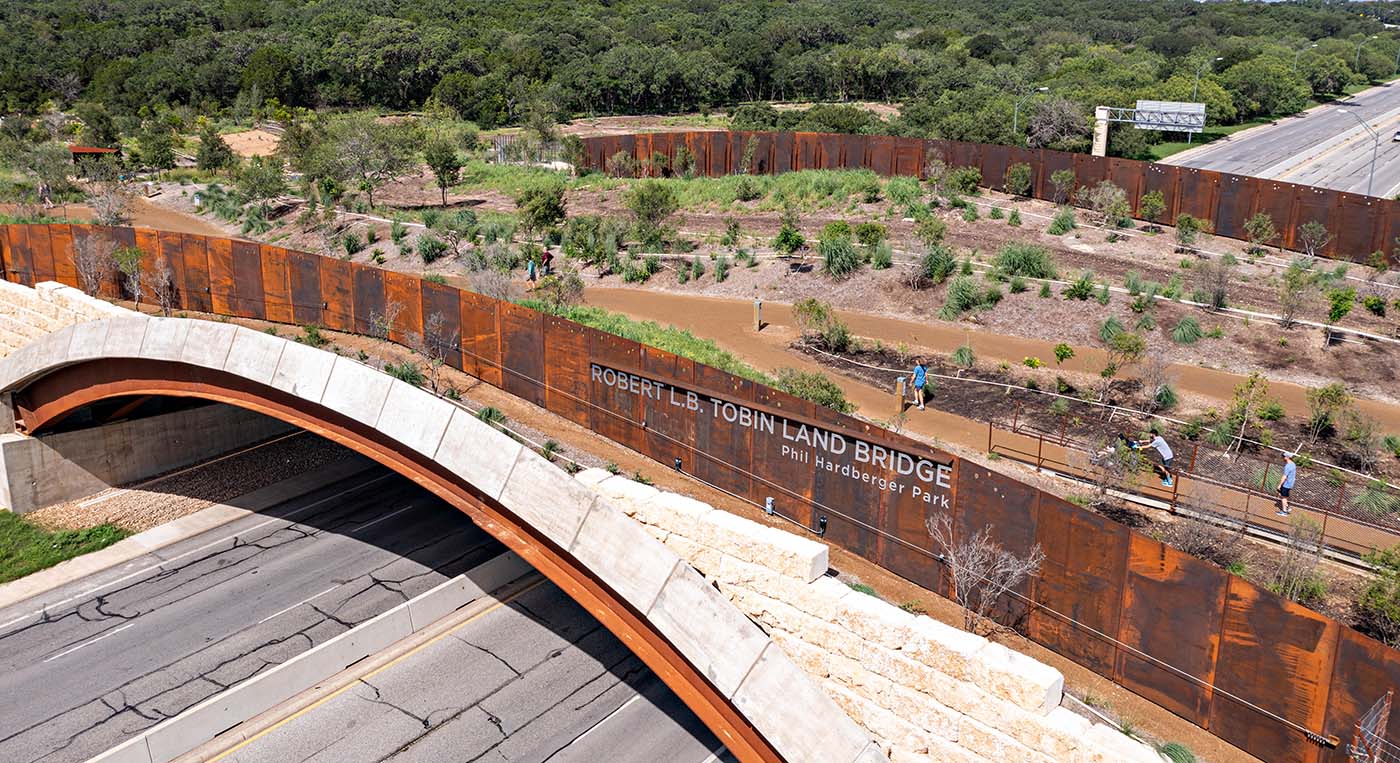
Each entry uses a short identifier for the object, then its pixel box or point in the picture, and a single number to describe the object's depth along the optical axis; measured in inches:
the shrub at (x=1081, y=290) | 1505.9
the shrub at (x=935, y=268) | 1626.5
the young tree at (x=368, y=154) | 2359.7
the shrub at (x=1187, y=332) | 1368.1
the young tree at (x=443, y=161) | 2373.3
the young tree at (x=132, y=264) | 1363.9
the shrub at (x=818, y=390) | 1050.1
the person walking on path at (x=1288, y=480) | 879.1
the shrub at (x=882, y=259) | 1699.8
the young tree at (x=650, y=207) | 1973.4
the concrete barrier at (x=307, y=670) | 806.5
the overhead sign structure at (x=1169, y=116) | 2992.1
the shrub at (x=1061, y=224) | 1889.8
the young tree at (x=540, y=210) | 1957.4
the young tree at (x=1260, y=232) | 1771.7
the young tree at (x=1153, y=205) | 1919.3
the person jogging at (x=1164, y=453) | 930.1
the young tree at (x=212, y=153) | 2829.7
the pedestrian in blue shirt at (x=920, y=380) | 1188.5
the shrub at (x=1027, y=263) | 1626.5
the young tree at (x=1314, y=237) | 1710.1
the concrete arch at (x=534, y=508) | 614.5
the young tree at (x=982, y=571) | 663.1
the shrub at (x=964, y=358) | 1336.1
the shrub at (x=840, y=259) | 1705.2
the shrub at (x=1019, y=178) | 2117.4
